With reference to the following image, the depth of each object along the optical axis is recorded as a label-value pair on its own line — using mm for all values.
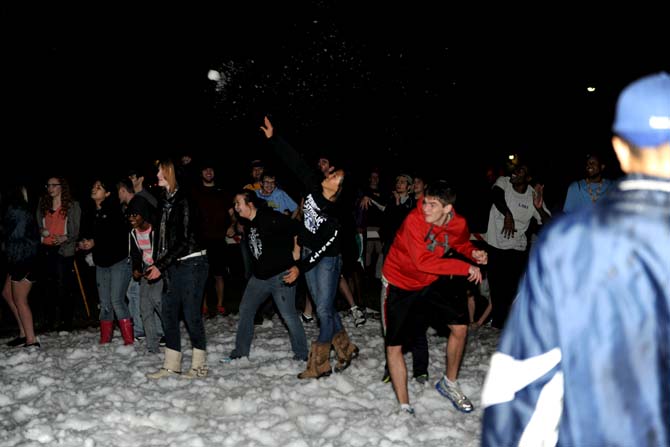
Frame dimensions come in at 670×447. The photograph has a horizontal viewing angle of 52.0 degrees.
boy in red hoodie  5328
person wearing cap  1835
